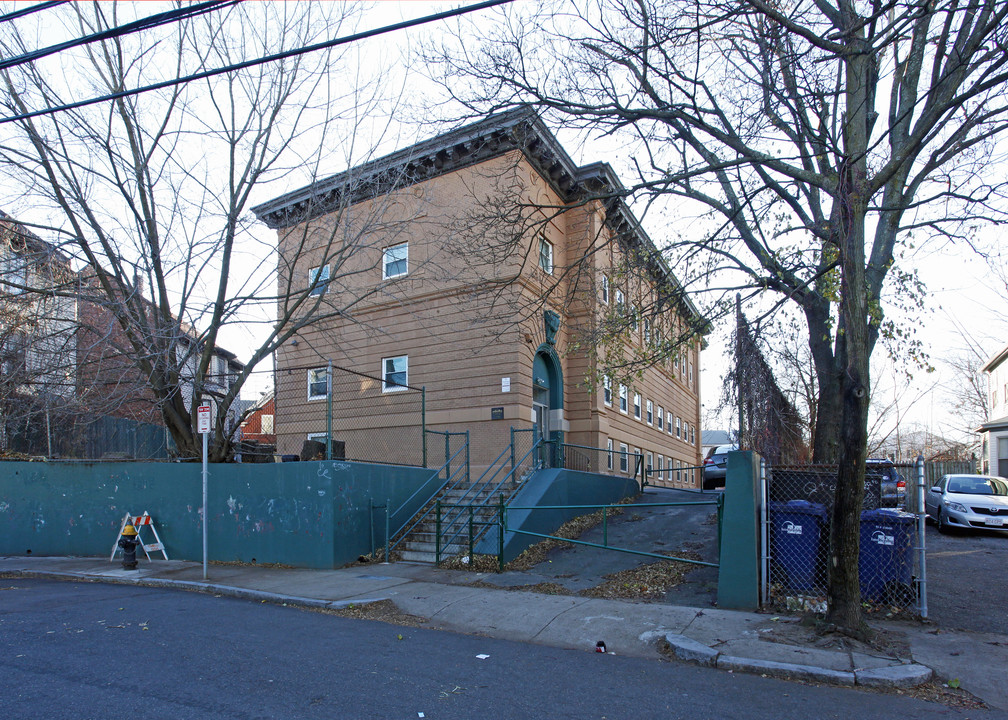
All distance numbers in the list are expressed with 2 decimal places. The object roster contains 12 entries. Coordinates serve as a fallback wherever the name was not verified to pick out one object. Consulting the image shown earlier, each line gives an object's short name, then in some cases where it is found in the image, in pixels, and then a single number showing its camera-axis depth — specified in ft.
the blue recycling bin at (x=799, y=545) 27.30
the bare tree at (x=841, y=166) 22.76
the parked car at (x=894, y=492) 48.75
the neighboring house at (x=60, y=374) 43.42
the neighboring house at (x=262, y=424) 65.91
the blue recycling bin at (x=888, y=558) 25.82
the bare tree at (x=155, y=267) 42.60
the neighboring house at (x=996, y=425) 107.65
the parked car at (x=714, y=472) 74.33
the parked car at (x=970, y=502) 49.29
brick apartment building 51.90
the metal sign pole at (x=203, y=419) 35.76
